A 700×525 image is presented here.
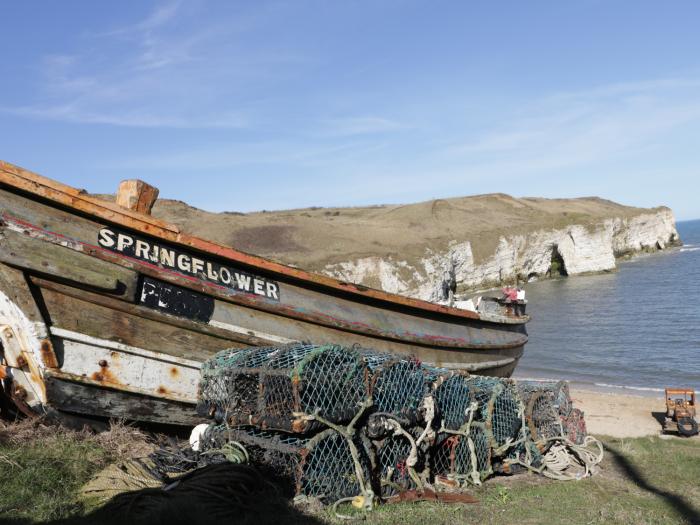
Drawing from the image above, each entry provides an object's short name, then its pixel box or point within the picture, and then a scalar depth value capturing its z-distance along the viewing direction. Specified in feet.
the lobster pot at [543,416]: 20.87
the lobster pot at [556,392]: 22.18
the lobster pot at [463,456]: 18.25
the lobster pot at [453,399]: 18.31
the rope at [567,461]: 19.60
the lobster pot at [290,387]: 15.42
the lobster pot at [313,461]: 15.47
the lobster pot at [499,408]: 19.35
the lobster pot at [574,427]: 22.00
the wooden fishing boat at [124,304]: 18.25
